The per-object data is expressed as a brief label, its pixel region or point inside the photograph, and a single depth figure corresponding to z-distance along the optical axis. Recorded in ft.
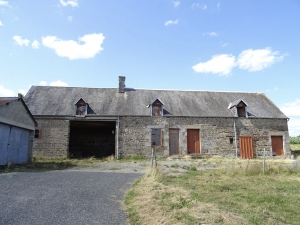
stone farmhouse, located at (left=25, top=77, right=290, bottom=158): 56.34
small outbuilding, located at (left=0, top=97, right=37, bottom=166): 33.65
